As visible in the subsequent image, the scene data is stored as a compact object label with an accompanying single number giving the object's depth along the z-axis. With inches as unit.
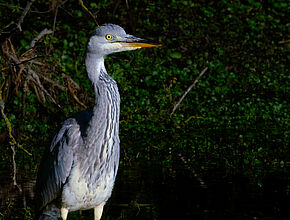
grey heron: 405.1
